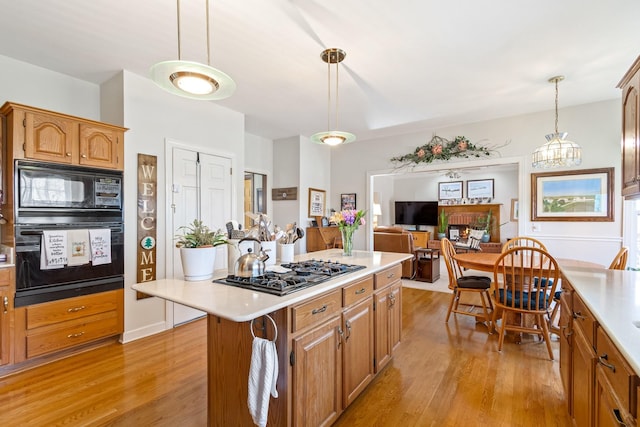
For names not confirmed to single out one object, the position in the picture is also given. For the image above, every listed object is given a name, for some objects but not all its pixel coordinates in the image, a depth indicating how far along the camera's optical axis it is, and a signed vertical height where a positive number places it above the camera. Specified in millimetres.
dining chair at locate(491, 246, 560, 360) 2537 -773
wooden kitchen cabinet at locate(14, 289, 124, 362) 2365 -965
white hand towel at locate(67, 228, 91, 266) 2566 -315
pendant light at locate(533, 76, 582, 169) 3176 +639
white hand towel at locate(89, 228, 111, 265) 2682 -315
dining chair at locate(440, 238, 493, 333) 3178 -791
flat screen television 9422 -63
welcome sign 3039 -63
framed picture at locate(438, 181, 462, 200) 9383 +671
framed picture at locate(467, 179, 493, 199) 8961 +703
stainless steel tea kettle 1692 -311
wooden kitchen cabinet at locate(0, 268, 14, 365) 2260 -777
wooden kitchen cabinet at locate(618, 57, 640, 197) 1638 +475
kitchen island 1364 -695
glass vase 2633 -259
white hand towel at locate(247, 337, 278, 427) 1284 -718
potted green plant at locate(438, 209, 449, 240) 9355 -378
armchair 5334 -581
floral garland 4547 +960
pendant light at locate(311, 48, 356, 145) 2607 +675
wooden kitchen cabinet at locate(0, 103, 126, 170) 2354 +624
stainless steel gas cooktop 1490 -381
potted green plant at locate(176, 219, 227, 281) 1706 -246
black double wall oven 2359 -76
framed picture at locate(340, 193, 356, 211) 5770 +199
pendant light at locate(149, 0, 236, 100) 1385 +668
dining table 3004 -530
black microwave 2358 +182
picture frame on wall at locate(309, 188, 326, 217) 5539 +179
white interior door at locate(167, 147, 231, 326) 3354 +204
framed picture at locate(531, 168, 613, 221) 3740 +208
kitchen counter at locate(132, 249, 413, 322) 1201 -400
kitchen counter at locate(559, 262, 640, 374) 927 -406
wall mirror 5580 +351
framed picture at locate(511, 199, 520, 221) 8203 +45
